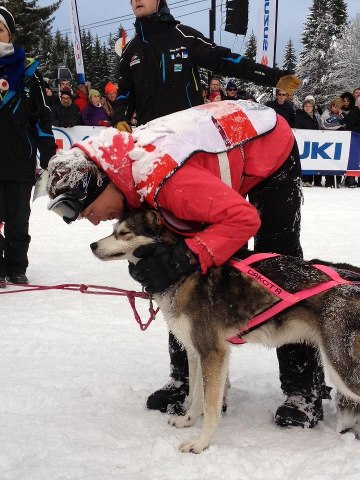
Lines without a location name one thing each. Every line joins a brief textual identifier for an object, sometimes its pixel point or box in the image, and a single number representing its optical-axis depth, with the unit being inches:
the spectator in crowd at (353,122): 451.8
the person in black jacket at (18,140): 175.2
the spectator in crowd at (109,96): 437.7
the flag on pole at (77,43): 608.7
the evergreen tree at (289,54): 2146.9
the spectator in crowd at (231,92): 415.2
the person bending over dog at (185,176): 80.0
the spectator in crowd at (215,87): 438.6
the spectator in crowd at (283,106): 427.8
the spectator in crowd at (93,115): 428.5
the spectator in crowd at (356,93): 485.1
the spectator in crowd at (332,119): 456.4
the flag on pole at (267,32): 473.4
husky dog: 85.8
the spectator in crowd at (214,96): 406.3
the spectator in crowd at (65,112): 403.5
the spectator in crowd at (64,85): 437.9
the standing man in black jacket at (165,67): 123.3
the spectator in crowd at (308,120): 445.2
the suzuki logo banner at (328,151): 434.9
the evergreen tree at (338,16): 1797.5
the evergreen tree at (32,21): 1036.9
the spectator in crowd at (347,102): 505.7
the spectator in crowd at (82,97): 464.4
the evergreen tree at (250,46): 1848.2
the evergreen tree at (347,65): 1683.1
